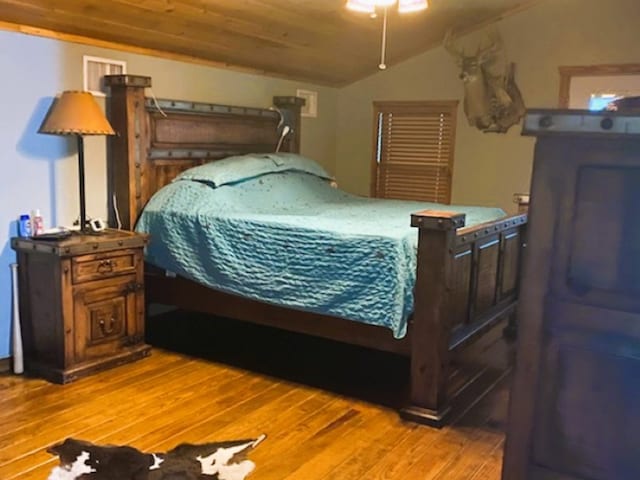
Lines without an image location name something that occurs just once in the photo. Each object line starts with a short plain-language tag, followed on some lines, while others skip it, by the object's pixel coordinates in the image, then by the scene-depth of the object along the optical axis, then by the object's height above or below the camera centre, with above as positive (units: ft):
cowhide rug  7.68 -4.08
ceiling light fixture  11.68 +2.59
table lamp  10.78 +0.26
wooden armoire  4.40 -1.09
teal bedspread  9.64 -1.65
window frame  17.89 +1.00
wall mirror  15.49 +1.72
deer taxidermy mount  16.74 +1.70
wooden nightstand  10.59 -2.89
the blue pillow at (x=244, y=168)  12.70 -0.59
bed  9.46 -1.82
